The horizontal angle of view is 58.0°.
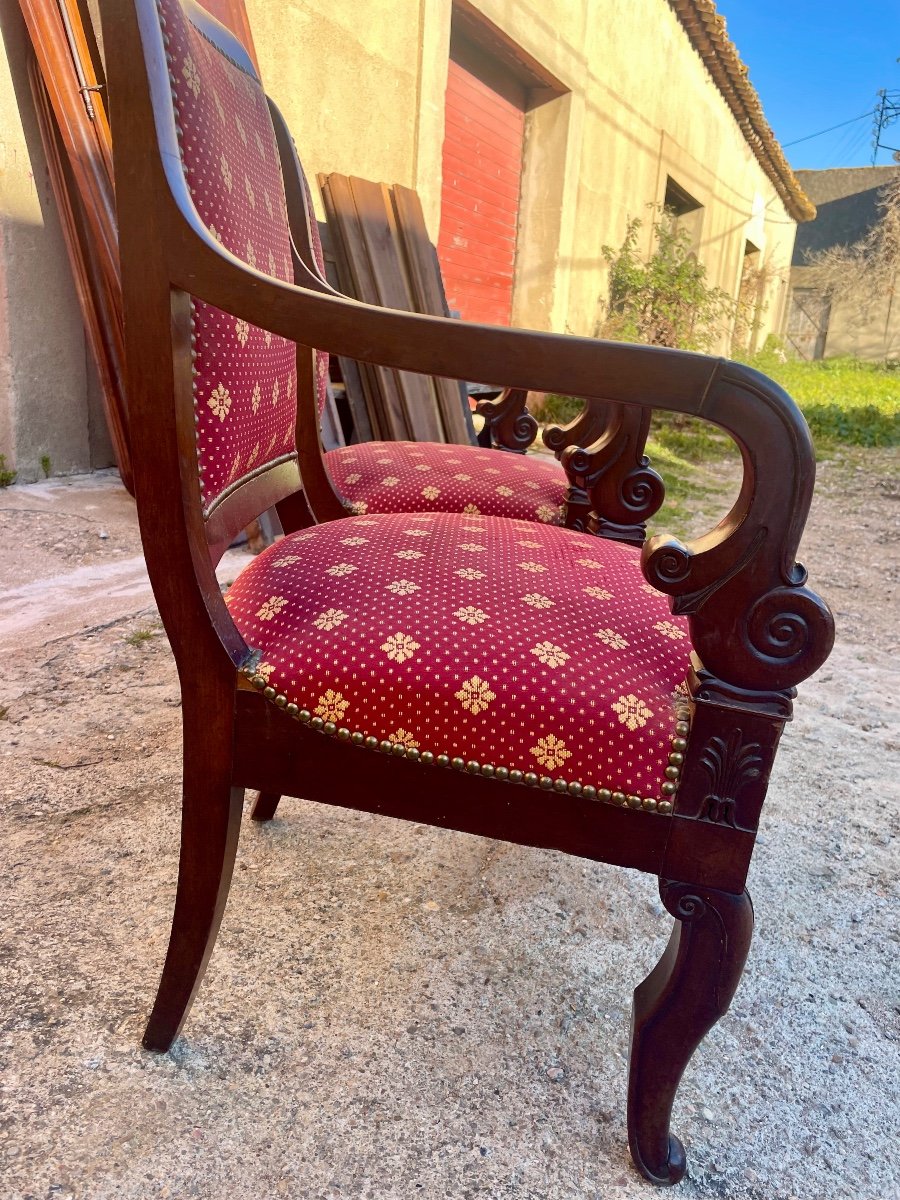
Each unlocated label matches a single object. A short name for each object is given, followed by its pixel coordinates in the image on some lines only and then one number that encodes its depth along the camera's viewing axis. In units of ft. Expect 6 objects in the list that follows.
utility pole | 69.97
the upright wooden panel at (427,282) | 13.29
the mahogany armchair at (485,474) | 4.54
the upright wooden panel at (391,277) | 12.29
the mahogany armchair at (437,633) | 2.34
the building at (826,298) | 58.54
